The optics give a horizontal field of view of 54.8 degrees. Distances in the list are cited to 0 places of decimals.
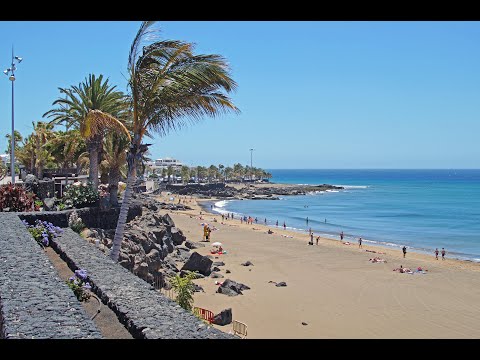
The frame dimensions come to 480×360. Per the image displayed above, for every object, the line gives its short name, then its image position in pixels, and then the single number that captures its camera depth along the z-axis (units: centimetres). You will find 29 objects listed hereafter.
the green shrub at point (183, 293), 1065
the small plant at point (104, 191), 1948
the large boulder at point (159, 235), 2216
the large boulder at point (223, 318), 1515
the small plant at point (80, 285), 700
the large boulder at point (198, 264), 2222
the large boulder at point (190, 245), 2939
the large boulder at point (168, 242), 2462
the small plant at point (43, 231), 1144
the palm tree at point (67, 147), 3143
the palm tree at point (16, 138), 4976
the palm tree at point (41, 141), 3475
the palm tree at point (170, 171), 13619
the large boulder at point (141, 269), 1589
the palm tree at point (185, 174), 14025
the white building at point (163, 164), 16112
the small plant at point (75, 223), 1538
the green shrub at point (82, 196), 1764
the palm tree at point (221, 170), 16854
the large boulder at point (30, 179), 2318
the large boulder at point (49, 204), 1848
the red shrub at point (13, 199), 1689
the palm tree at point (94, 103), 2130
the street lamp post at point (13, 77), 2347
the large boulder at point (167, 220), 2821
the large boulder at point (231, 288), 1981
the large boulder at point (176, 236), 2909
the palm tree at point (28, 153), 3828
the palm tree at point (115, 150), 2070
